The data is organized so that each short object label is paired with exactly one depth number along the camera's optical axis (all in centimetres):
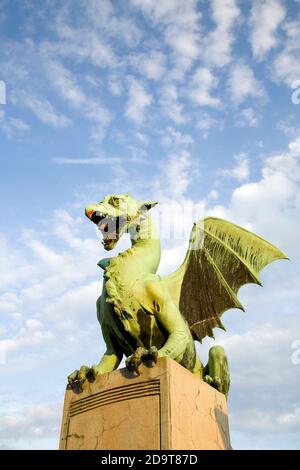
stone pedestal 400
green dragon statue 504
